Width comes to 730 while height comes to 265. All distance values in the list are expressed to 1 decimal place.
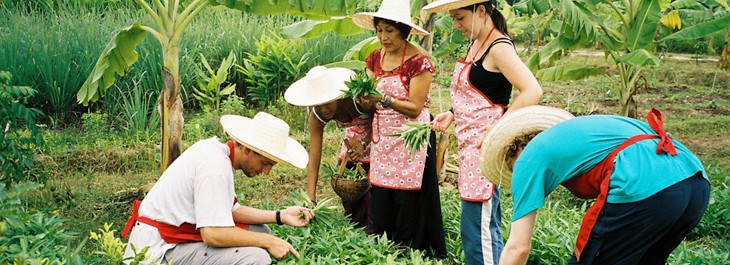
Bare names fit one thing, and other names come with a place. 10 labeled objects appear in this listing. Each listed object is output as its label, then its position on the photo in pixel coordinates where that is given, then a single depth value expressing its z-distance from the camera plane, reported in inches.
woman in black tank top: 160.4
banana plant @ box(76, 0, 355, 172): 220.4
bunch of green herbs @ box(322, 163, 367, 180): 189.2
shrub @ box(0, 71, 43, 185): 183.3
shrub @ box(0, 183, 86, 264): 119.4
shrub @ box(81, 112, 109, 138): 308.5
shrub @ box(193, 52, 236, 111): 345.4
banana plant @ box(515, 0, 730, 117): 249.4
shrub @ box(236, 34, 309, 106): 363.9
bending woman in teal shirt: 114.5
